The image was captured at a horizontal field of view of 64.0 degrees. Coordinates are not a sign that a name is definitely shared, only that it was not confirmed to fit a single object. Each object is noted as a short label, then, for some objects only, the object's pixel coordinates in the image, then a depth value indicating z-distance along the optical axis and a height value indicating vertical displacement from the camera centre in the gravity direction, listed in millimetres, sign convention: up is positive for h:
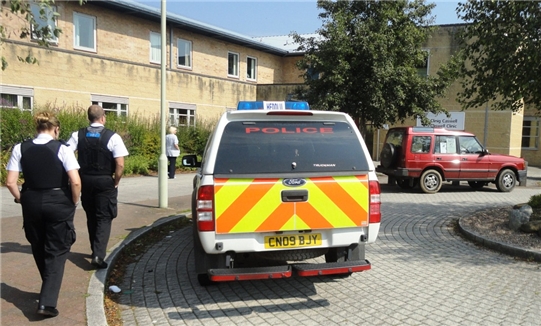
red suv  13523 -859
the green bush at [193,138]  20575 -462
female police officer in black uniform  3902 -650
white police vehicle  4094 -631
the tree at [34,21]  5600 +1495
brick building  17734 +2849
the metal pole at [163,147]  8992 -407
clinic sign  24719 +706
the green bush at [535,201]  8164 -1271
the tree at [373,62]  16297 +2705
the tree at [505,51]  7648 +1551
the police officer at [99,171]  5102 -525
